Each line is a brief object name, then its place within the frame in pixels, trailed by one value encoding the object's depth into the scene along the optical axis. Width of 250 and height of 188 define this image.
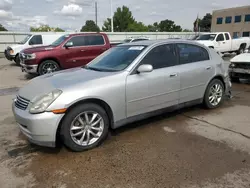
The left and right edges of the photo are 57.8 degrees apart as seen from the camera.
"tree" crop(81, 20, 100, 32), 81.84
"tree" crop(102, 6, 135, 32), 60.41
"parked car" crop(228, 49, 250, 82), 7.52
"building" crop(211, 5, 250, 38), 49.03
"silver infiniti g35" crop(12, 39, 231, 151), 3.18
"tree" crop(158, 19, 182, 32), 84.81
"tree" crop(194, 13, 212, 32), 88.10
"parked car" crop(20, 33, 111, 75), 9.21
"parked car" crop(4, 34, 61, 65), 13.94
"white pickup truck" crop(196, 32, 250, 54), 15.74
